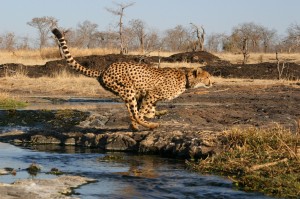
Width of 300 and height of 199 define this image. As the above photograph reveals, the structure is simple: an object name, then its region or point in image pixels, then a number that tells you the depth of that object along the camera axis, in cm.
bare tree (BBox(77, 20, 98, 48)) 7779
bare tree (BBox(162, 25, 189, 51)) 7938
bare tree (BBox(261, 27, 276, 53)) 7869
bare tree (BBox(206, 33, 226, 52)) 8188
